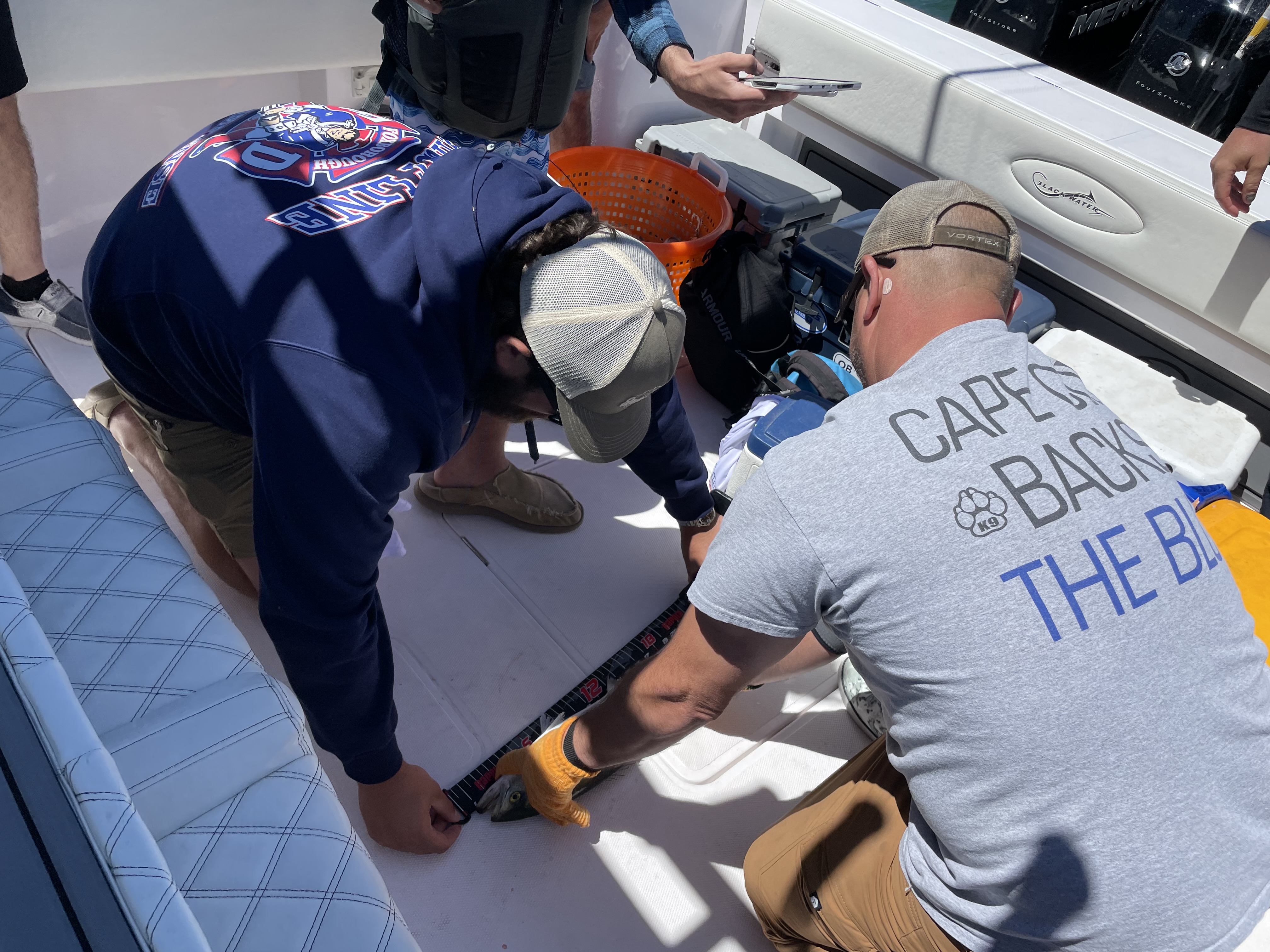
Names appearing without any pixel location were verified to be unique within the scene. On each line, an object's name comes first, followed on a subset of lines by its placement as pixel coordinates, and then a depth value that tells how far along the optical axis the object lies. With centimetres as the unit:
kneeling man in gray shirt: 101
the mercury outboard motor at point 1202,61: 313
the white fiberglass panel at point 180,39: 218
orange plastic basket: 263
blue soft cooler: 238
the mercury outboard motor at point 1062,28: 359
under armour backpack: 243
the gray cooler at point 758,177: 261
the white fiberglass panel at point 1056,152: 217
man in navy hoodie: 111
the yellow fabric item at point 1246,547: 167
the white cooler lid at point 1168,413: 205
